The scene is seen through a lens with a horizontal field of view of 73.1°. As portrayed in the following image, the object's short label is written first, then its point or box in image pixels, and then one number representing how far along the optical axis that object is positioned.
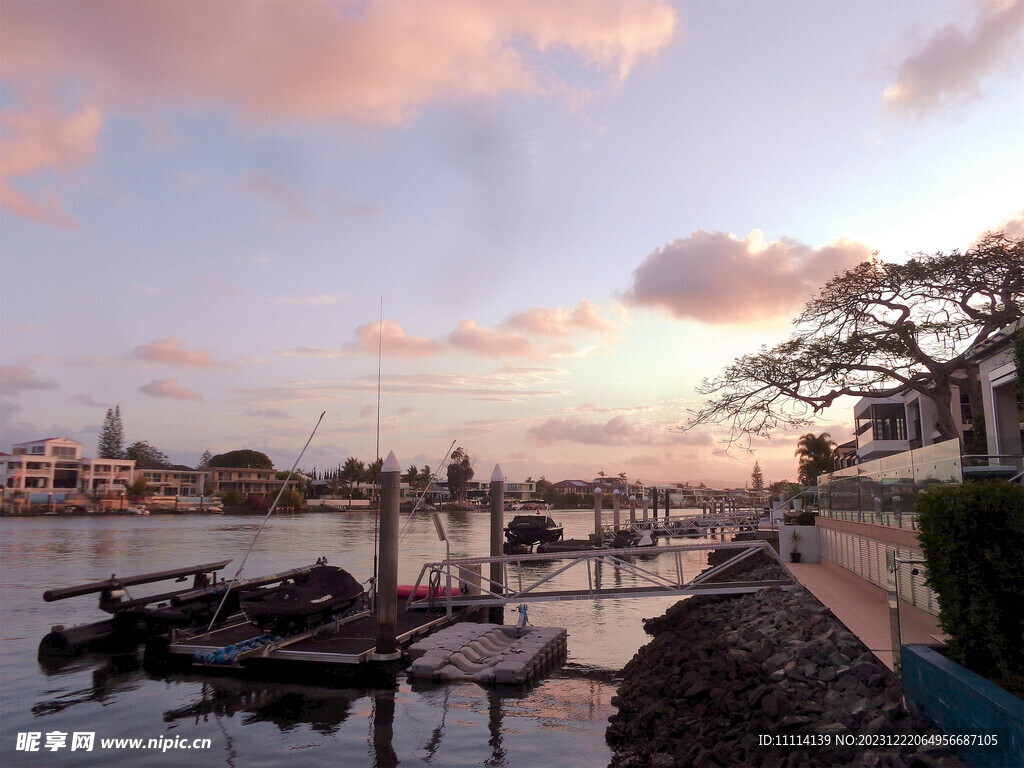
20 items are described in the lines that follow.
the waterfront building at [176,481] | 156.50
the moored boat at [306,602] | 17.41
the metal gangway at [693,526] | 56.19
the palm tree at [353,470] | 183.62
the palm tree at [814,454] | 113.06
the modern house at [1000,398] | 25.92
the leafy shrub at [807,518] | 31.48
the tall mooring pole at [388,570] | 16.31
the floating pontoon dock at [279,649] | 16.23
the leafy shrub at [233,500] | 147.62
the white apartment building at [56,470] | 136.88
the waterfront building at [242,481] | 160.50
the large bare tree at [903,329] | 24.61
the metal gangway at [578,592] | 18.84
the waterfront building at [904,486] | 13.34
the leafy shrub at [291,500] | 145.62
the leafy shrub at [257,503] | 145.88
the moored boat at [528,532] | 51.22
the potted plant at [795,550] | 26.52
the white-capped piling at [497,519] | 25.50
